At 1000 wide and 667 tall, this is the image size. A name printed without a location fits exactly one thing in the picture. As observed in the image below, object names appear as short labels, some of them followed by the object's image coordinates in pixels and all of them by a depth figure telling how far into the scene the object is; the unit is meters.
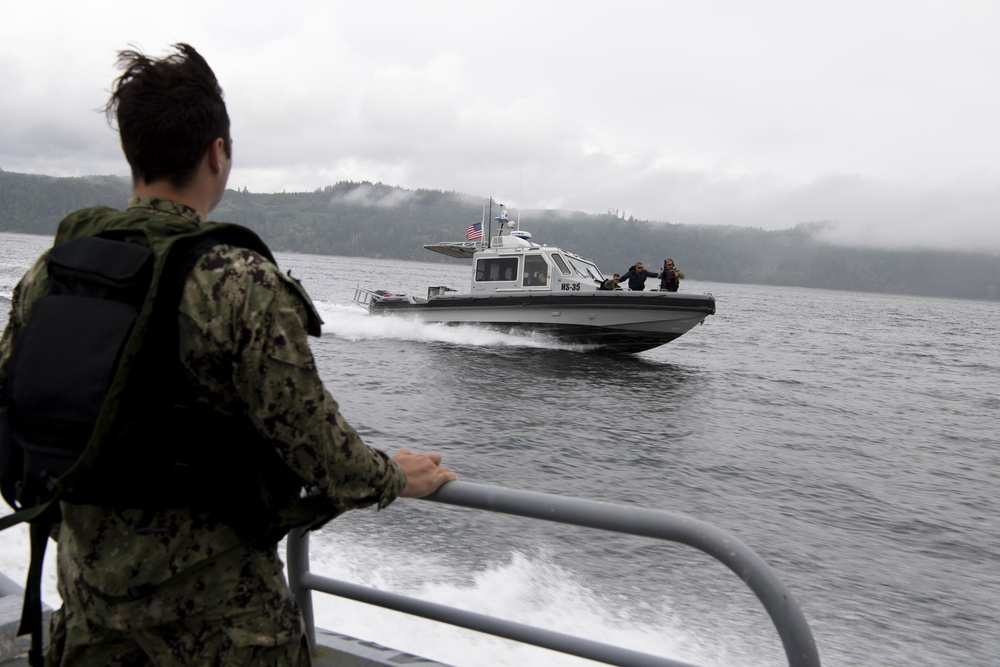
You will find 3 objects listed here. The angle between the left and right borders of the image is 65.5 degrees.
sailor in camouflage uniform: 1.23
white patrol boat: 18.67
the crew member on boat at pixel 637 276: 19.02
